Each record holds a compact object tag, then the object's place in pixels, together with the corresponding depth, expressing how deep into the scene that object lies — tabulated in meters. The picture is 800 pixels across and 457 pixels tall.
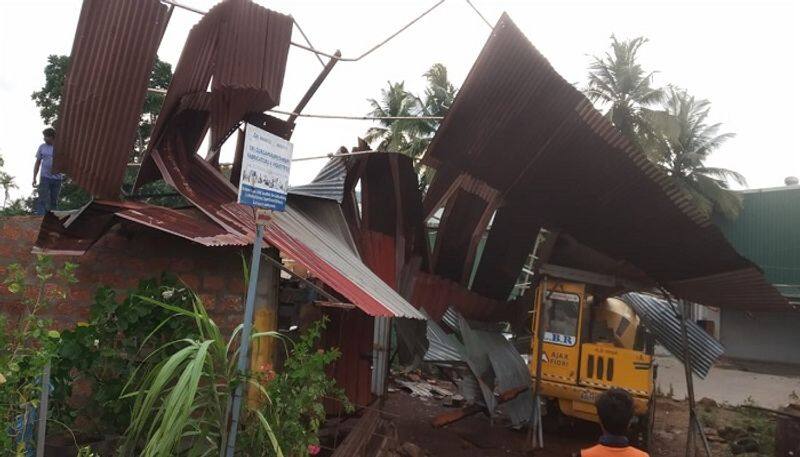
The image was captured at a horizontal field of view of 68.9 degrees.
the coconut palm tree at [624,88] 23.08
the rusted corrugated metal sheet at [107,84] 4.68
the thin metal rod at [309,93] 5.97
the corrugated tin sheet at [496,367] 8.52
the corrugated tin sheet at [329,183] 7.66
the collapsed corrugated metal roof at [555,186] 6.39
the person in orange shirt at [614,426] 2.84
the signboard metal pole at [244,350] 2.95
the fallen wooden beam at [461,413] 8.68
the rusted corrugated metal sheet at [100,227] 3.97
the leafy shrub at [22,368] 2.71
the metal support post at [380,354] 8.19
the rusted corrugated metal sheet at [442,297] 8.70
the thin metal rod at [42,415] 2.92
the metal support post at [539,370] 8.68
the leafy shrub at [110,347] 3.47
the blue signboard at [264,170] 3.00
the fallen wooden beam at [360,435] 5.45
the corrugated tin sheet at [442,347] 8.29
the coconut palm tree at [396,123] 26.42
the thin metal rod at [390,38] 5.97
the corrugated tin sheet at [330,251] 4.46
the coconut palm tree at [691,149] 23.05
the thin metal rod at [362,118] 6.97
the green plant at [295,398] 3.26
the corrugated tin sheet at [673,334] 10.01
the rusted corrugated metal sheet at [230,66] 4.68
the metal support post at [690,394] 8.09
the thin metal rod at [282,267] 4.16
